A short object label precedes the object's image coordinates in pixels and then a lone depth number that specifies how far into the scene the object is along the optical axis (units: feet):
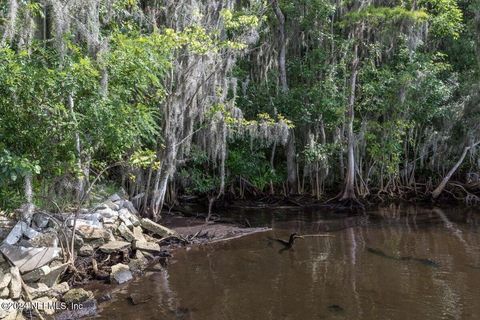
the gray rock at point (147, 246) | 33.14
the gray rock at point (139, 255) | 32.02
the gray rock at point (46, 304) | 23.16
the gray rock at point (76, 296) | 24.27
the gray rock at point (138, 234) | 34.78
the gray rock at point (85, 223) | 30.54
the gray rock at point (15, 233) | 26.46
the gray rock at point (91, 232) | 30.78
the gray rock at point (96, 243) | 30.89
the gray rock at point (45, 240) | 27.17
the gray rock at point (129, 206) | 38.65
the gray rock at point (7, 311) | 21.07
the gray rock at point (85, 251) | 29.81
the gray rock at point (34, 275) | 25.03
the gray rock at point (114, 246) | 30.91
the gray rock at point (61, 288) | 24.99
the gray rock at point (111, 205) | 36.28
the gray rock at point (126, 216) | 35.40
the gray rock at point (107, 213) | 34.50
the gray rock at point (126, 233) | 33.76
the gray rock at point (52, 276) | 25.20
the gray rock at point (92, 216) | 32.68
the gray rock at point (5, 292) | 22.50
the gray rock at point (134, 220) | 36.86
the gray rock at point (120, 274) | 27.94
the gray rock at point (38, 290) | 24.14
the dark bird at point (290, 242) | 36.91
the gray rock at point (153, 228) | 37.83
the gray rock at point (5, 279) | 22.77
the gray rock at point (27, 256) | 25.08
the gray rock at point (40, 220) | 29.43
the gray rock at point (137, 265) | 30.42
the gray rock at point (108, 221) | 33.72
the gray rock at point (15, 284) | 22.89
